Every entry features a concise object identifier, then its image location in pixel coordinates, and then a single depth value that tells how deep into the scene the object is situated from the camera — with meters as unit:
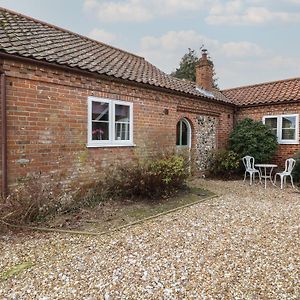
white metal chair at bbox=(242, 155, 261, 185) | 10.48
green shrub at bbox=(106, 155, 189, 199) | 7.34
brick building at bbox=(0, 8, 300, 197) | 5.74
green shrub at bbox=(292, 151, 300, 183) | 10.08
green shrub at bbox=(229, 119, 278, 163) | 11.42
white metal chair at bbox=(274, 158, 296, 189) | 9.68
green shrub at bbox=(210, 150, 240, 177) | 11.58
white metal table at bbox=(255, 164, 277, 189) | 12.13
